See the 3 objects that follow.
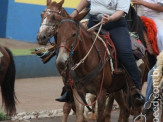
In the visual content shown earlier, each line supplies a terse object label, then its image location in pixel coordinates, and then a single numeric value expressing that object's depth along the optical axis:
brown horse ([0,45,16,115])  19.60
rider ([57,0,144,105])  15.50
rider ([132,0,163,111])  18.33
